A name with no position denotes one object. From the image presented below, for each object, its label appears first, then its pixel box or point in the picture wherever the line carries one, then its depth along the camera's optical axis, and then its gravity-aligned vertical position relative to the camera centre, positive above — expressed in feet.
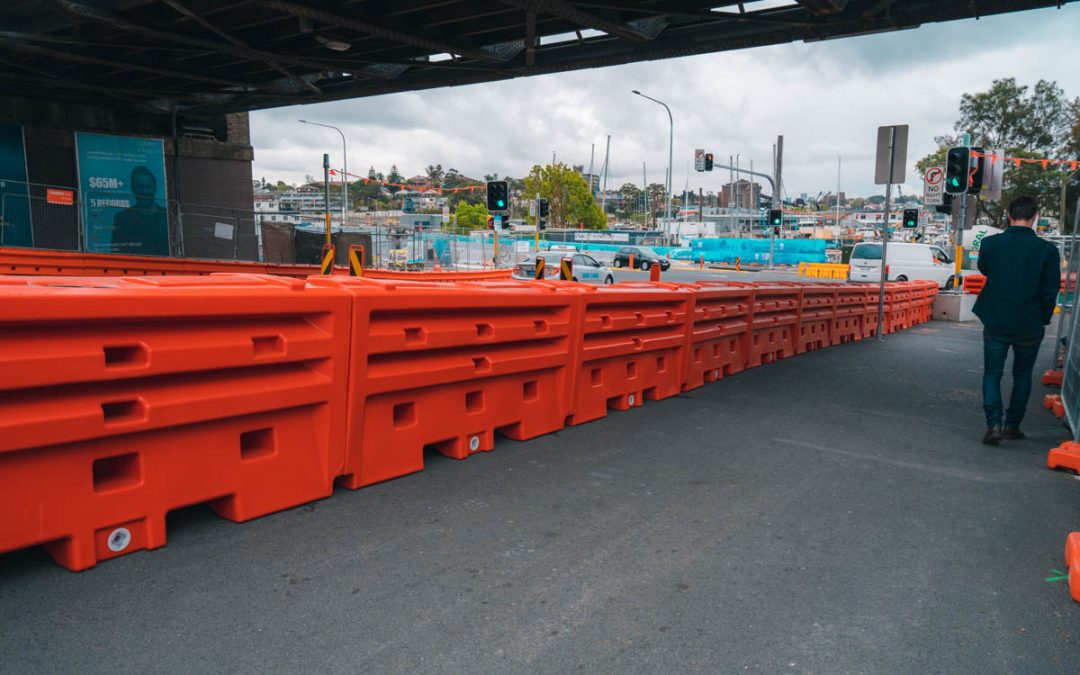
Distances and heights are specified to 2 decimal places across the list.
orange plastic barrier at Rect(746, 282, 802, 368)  31.94 -3.54
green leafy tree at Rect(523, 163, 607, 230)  269.64 +18.17
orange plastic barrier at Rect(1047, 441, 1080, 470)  17.56 -5.01
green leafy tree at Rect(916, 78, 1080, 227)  182.80 +30.01
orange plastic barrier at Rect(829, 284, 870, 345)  42.65 -4.11
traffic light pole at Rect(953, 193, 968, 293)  58.18 +0.61
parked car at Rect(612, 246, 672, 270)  143.33 -2.61
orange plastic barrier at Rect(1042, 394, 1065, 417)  24.17 -5.36
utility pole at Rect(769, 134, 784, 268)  152.97 +13.72
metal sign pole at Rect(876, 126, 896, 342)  43.85 +1.88
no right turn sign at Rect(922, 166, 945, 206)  68.59 +5.70
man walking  19.93 -1.46
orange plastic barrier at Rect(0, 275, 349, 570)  10.35 -2.62
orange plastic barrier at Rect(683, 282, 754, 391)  26.68 -3.36
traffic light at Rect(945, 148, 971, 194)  49.42 +5.03
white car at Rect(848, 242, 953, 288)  92.27 -2.39
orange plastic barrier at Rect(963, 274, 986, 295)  66.54 -3.35
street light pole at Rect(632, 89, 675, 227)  167.73 +24.76
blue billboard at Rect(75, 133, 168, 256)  60.13 +3.74
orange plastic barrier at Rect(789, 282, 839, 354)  37.55 -3.80
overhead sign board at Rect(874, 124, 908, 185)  43.37 +5.50
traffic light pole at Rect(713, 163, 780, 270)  139.25 +9.34
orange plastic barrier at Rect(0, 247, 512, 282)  41.42 -1.71
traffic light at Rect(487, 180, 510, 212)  71.97 +4.29
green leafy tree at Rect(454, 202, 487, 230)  307.37 +10.82
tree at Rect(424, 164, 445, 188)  555.28 +50.79
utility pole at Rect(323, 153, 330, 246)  71.41 +6.79
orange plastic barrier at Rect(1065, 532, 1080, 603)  10.89 -4.75
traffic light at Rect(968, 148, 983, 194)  53.11 +4.84
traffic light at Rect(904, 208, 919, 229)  77.87 +2.98
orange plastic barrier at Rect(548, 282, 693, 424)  20.80 -3.13
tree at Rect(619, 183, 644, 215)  609.42 +37.95
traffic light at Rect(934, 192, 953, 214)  62.85 +3.50
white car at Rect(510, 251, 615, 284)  93.86 -3.70
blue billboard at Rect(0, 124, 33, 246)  54.39 +3.25
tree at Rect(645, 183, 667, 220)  492.54 +33.62
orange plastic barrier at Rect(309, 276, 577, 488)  14.76 -2.85
